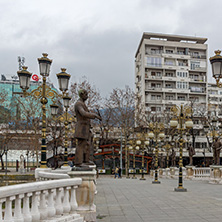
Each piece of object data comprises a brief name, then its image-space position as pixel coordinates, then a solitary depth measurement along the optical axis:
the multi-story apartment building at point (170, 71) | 60.12
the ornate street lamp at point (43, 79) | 11.74
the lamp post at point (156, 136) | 21.84
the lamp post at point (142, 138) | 32.60
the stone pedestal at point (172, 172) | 30.85
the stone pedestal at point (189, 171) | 27.39
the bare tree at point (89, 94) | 34.86
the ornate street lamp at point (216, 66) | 8.90
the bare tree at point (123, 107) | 42.02
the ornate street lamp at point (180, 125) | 15.13
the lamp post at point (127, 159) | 36.78
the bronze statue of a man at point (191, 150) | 30.91
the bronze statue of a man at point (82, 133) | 7.84
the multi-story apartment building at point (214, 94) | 78.35
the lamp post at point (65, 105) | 16.91
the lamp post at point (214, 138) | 22.74
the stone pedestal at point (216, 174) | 21.39
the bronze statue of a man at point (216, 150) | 22.33
